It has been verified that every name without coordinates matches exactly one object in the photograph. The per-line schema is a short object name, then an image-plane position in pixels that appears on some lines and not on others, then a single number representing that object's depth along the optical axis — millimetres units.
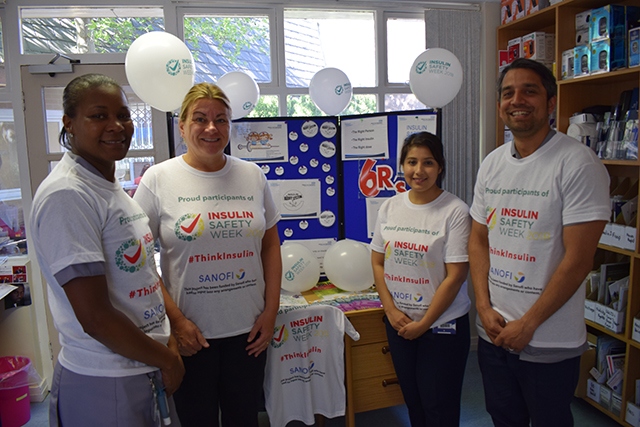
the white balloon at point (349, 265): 2555
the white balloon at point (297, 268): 2545
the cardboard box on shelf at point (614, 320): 2516
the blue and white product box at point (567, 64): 2707
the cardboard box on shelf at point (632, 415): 2416
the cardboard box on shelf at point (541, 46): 3002
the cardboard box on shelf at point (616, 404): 2547
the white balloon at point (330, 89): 2830
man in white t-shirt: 1475
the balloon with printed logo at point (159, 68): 2227
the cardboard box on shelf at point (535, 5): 2918
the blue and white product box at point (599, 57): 2459
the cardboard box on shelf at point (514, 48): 3177
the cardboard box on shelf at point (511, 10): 3094
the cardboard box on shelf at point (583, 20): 2640
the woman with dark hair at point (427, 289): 1871
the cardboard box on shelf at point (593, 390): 2689
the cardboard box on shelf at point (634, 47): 2316
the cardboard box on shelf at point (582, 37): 2656
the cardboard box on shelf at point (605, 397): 2619
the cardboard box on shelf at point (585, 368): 2775
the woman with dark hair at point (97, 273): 1142
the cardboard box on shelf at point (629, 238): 2406
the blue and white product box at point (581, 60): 2584
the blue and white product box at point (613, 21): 2424
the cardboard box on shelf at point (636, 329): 2404
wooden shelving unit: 2460
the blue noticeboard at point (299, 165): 2775
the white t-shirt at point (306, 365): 2350
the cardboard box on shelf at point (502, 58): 3299
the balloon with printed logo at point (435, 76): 2611
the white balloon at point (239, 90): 2576
